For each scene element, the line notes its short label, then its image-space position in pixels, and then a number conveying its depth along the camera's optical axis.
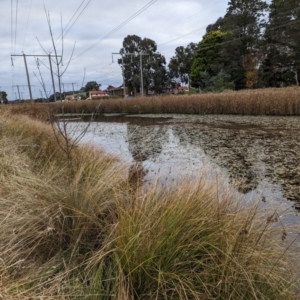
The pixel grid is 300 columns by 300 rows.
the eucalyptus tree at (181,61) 47.34
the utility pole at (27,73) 29.37
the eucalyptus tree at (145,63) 44.45
